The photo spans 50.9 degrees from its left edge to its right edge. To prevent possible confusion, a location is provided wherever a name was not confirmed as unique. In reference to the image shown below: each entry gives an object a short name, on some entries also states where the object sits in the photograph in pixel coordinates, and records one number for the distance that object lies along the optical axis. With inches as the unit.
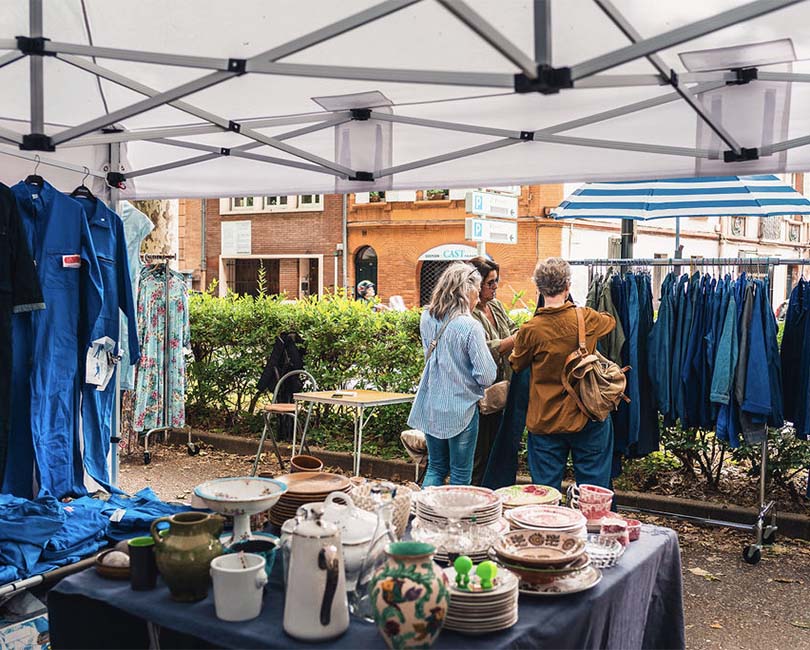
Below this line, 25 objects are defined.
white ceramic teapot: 87.0
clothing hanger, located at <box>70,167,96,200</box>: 175.9
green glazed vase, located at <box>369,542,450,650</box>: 75.6
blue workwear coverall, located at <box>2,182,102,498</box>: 162.1
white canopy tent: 117.0
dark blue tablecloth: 82.0
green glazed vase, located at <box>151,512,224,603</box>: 87.2
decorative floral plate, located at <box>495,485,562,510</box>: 116.9
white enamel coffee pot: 79.4
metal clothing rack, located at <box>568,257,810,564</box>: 196.5
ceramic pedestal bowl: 95.9
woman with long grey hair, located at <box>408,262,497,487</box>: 187.5
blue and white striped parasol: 271.9
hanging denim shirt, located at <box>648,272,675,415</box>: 205.0
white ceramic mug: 83.9
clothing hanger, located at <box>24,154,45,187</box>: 166.9
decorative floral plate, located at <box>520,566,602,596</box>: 91.3
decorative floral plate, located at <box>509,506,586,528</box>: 104.6
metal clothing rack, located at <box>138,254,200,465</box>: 295.1
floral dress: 291.4
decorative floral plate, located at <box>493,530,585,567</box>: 93.7
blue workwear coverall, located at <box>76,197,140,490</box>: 176.7
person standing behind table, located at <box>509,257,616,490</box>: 175.0
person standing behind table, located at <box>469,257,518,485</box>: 202.2
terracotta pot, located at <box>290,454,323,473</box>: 117.7
